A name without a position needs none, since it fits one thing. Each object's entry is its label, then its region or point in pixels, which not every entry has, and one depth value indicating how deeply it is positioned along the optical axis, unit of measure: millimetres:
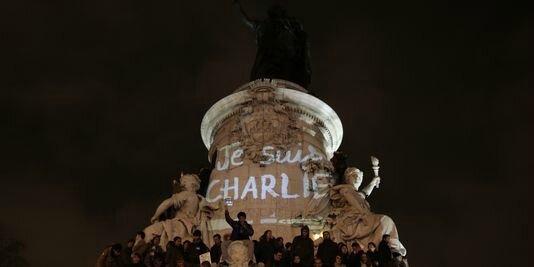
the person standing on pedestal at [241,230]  15109
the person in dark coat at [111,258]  15109
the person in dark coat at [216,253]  15406
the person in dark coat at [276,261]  14883
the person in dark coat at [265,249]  15234
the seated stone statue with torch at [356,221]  18391
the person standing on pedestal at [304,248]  15156
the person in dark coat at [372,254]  15764
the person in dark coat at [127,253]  15078
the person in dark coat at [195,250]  15373
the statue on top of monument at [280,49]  25625
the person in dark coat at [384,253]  15966
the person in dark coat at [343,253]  15398
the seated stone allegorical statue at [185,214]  18328
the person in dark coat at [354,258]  15447
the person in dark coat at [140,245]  15859
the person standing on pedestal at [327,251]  15381
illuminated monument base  18906
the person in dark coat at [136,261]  14930
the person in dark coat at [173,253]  15277
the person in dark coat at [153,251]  15617
